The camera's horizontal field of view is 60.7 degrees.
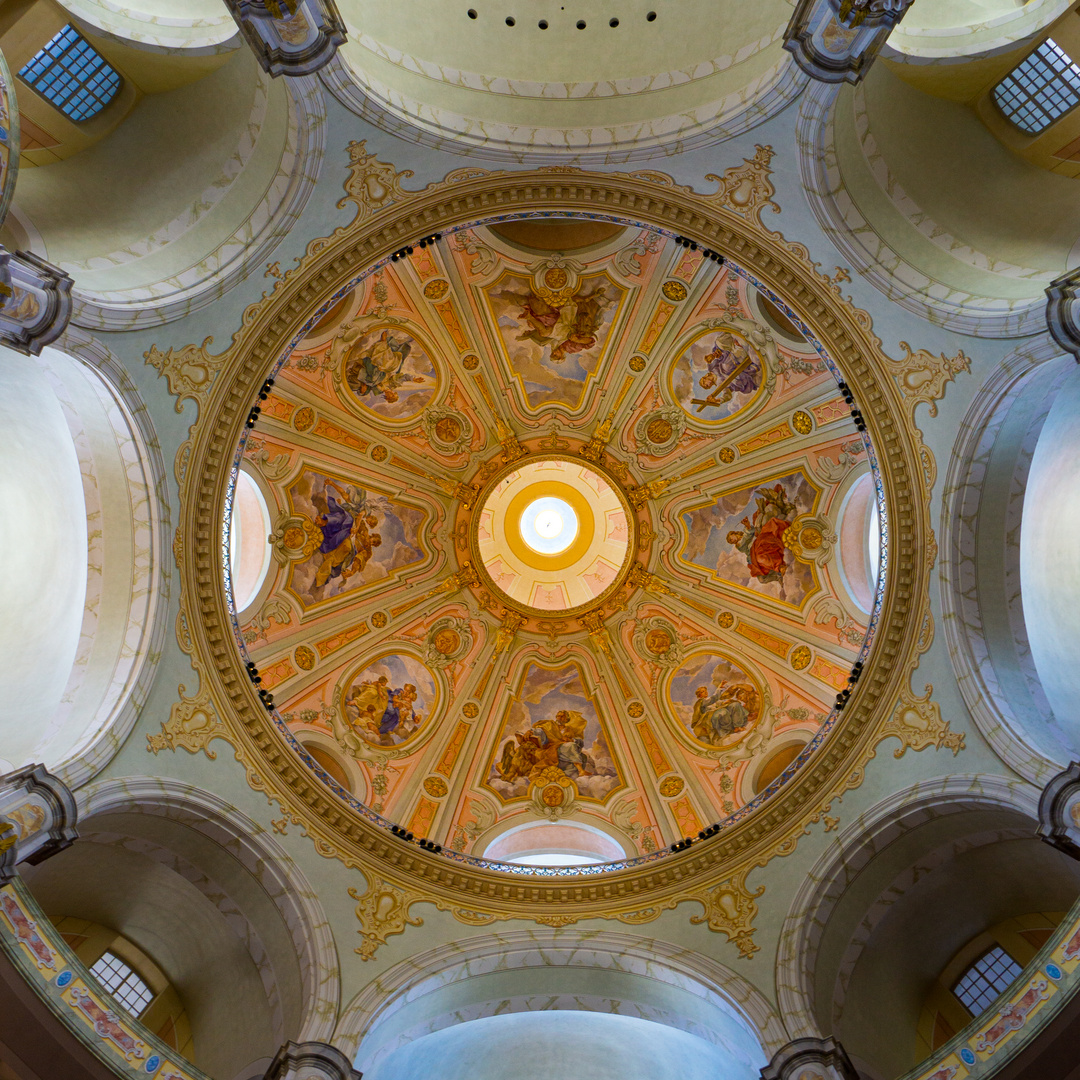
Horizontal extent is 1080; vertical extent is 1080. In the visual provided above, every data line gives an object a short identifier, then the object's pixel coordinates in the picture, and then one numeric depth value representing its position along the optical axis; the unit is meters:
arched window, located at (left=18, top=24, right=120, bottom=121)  10.79
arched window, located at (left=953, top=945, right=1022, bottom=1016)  13.19
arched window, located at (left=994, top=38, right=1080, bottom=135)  11.54
